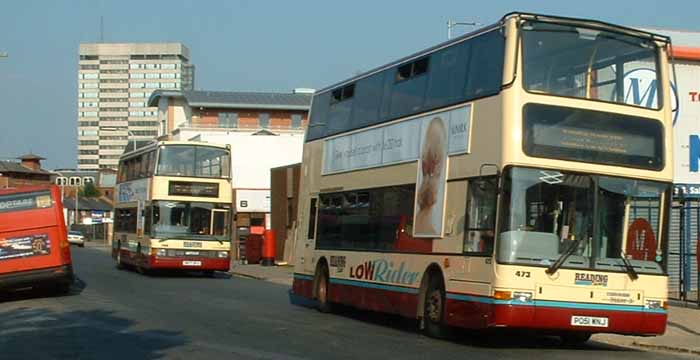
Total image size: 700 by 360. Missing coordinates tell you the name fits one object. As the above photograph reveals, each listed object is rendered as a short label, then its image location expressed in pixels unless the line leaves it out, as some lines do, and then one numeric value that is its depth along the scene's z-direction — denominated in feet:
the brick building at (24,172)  460.55
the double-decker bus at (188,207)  105.50
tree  500.74
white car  272.31
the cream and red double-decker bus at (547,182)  42.98
